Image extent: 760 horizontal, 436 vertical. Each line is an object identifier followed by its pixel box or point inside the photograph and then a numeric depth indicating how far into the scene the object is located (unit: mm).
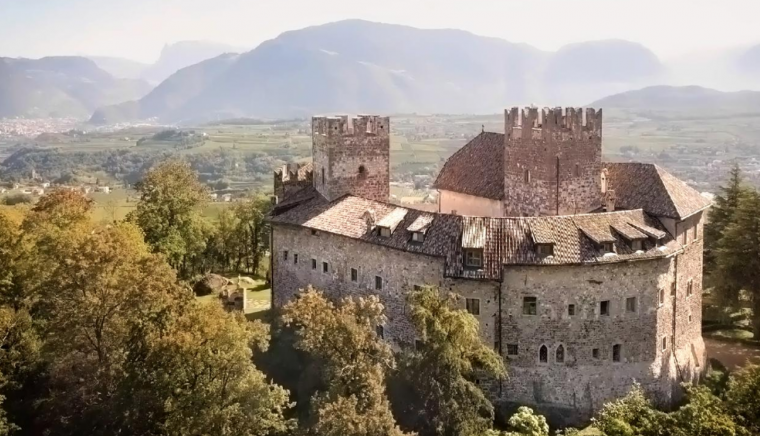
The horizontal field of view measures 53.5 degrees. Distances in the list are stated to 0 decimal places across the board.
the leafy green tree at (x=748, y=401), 29797
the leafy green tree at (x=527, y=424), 33844
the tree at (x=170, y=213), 62906
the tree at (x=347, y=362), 30141
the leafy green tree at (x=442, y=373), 33625
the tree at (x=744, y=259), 53719
